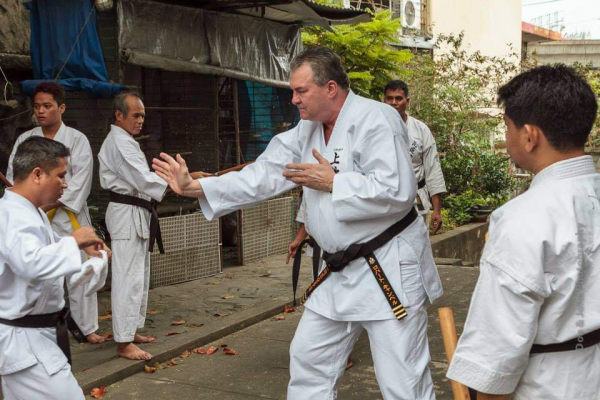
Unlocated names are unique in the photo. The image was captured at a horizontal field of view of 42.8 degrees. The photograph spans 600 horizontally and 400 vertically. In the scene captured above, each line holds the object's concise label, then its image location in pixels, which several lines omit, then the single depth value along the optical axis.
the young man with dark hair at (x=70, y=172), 6.02
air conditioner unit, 16.25
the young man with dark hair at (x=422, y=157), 7.00
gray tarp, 7.48
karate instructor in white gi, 3.64
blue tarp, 7.01
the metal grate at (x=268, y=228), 9.68
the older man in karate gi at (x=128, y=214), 5.91
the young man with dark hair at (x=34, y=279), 3.27
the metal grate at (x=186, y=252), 8.36
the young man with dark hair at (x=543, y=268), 2.24
